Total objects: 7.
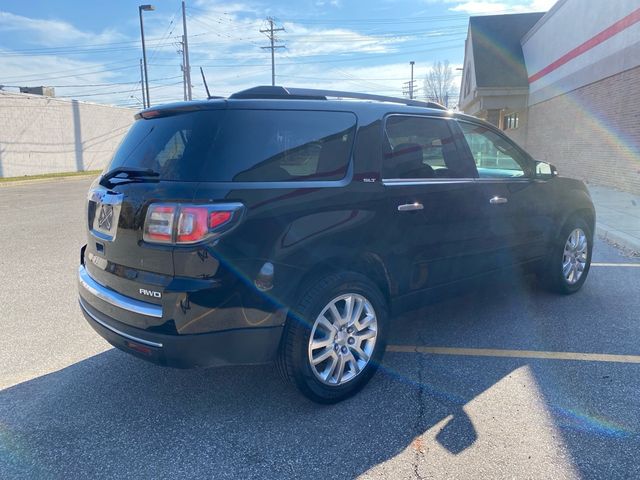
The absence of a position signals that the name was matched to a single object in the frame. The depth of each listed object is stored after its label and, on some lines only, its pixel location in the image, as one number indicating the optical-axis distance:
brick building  13.09
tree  67.38
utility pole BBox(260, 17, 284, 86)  51.38
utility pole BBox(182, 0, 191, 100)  33.56
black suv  2.57
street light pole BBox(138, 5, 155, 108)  25.58
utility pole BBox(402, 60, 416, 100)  82.37
